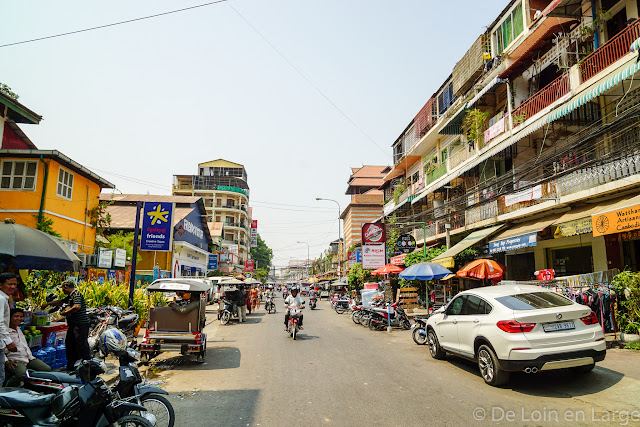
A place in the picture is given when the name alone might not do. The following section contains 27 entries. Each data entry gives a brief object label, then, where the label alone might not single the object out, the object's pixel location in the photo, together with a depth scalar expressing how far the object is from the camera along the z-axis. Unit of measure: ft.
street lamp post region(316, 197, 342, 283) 141.39
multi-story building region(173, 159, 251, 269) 225.15
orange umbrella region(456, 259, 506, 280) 44.80
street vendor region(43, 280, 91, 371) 22.89
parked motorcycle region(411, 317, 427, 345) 38.47
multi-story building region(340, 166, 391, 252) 192.00
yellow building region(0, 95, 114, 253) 48.64
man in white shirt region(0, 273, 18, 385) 15.30
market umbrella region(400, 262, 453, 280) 50.82
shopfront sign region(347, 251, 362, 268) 130.42
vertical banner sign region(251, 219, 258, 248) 285.02
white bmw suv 19.69
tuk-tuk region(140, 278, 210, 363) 29.07
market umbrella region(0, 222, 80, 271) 22.70
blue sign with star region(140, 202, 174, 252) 42.27
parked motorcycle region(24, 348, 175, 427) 14.79
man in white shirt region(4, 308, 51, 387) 15.84
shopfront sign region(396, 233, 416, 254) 71.51
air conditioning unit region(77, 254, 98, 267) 55.36
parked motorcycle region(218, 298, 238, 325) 60.80
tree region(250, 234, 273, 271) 330.22
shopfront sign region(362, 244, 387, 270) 79.66
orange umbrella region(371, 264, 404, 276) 72.04
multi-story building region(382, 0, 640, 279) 39.24
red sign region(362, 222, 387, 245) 81.76
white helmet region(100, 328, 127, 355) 16.20
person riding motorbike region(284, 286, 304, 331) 43.19
